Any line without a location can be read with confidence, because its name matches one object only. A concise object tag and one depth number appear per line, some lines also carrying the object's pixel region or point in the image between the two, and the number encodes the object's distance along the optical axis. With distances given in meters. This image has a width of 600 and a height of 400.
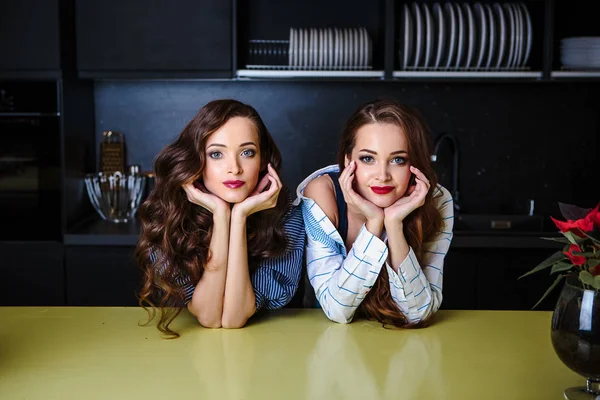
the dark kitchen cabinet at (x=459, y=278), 2.70
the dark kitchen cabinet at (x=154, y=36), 2.81
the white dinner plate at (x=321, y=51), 2.89
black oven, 2.69
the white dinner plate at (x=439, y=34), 2.87
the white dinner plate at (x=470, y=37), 2.87
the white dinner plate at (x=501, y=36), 2.88
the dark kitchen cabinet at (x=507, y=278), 2.70
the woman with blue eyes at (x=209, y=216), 1.51
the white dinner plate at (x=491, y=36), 2.88
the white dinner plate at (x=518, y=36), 2.89
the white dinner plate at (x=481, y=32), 2.88
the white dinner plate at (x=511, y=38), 2.89
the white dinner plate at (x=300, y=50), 2.90
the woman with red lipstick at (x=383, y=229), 1.52
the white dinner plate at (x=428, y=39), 2.86
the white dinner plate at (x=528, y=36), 2.91
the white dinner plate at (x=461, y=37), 2.88
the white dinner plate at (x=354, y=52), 2.90
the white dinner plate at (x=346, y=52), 2.90
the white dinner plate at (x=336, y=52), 2.89
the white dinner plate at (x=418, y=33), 2.86
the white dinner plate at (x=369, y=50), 2.94
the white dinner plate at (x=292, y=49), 2.90
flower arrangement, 1.11
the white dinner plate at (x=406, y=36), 2.86
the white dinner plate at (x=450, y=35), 2.88
